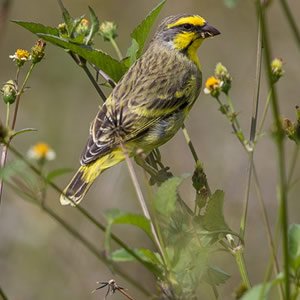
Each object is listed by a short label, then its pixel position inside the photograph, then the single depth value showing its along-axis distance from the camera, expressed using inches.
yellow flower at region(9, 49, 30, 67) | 233.9
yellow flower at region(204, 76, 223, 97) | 216.1
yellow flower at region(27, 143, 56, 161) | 148.3
